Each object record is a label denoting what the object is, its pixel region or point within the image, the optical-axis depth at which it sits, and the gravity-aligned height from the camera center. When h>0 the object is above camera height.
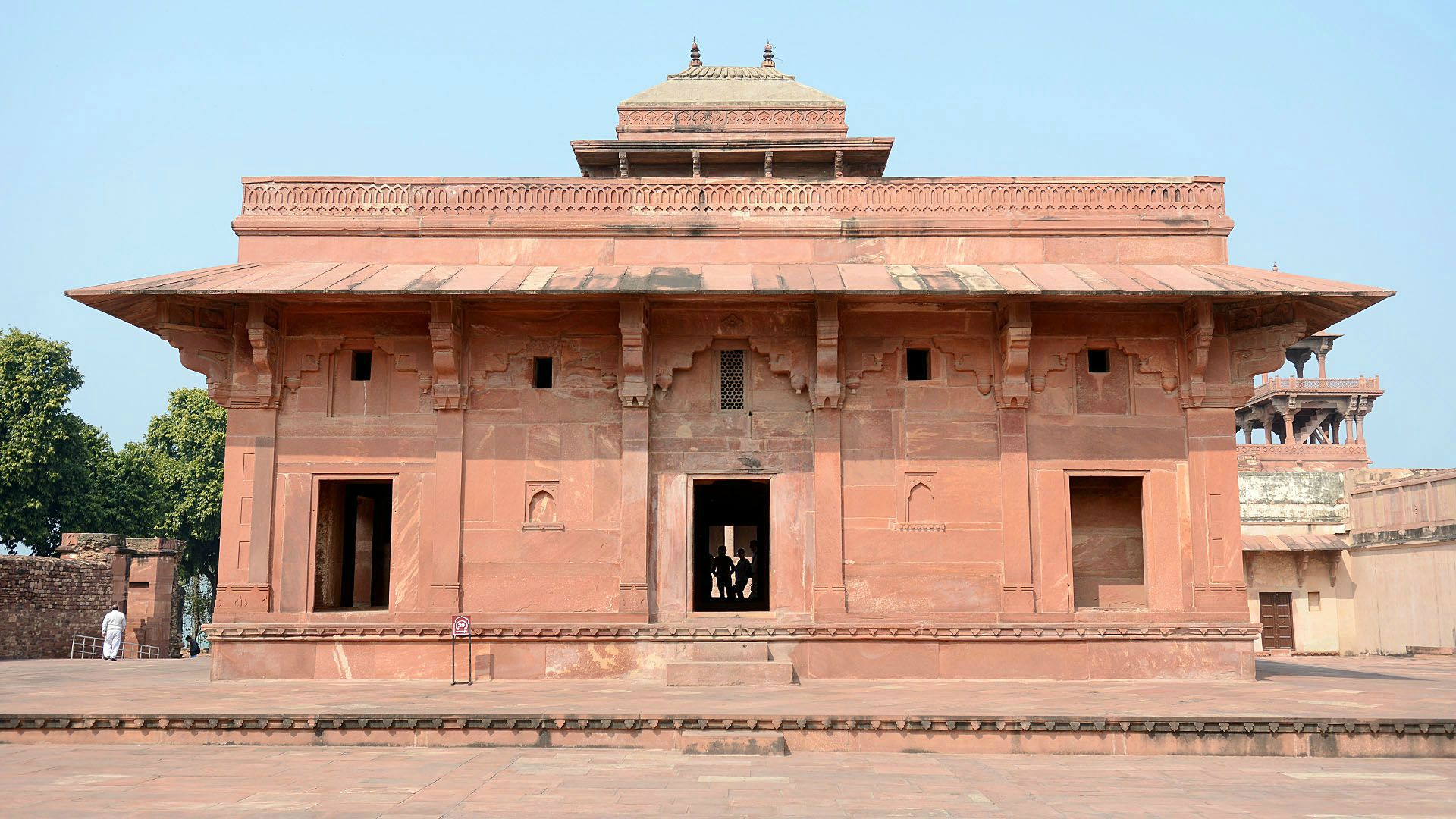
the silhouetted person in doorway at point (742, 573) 21.16 -0.13
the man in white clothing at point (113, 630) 24.25 -1.29
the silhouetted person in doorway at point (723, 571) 20.56 -0.08
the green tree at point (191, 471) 48.16 +3.85
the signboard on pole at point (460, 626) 14.41 -0.72
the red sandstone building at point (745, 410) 15.38 +2.10
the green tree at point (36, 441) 39.09 +4.15
